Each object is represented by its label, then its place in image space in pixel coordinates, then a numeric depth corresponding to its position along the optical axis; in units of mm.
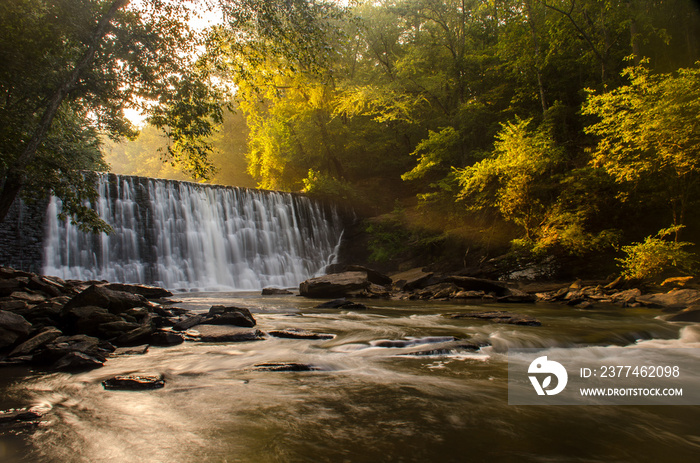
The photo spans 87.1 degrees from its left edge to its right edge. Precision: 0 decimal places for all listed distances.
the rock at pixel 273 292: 15695
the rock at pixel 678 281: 10031
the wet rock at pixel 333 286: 14633
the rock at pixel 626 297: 10078
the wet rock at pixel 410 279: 14906
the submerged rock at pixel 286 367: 4357
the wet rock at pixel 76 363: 4156
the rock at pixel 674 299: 8711
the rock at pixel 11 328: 4648
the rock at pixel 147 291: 11231
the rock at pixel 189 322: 6609
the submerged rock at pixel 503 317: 7237
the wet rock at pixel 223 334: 5977
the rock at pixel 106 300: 6020
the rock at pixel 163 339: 5570
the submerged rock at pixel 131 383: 3529
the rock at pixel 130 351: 4934
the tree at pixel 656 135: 9695
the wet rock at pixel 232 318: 6895
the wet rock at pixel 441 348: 5078
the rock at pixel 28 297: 6716
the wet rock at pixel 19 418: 2643
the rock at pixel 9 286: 6838
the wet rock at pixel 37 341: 4520
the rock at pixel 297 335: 6234
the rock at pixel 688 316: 7434
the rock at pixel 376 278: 16484
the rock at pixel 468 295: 12527
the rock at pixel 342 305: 10581
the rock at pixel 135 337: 5410
